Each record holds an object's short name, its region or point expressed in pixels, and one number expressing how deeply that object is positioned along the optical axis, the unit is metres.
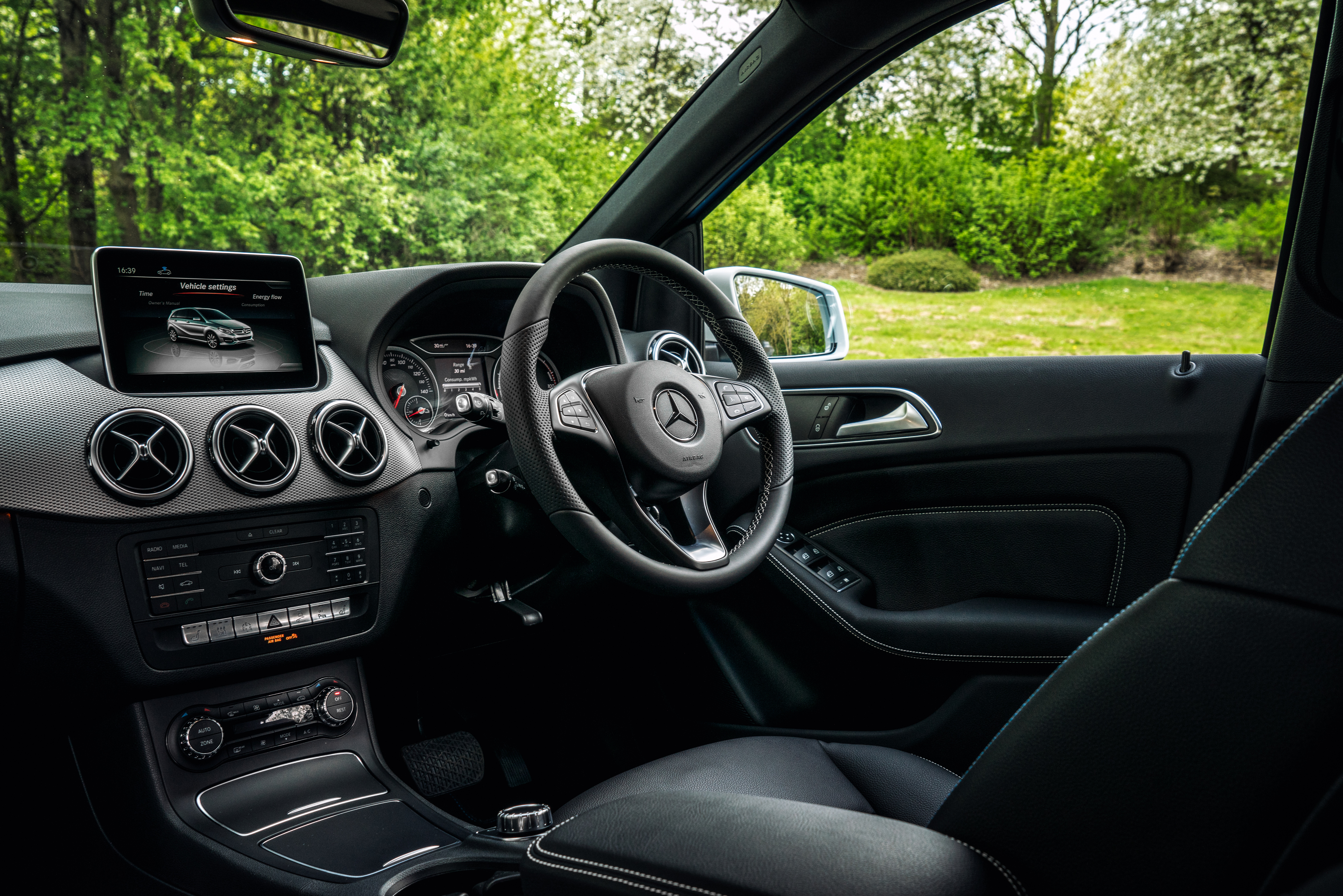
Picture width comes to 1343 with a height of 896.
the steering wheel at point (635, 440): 1.46
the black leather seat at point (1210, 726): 0.60
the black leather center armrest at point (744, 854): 0.74
